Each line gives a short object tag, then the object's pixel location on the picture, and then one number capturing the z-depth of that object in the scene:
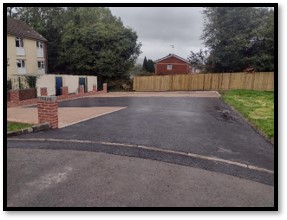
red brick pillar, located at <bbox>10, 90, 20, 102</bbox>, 9.56
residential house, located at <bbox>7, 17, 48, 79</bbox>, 18.12
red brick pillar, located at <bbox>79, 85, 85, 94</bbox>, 17.00
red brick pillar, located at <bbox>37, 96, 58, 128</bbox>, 6.18
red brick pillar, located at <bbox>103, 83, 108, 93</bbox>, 20.36
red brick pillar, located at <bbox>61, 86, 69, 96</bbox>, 15.35
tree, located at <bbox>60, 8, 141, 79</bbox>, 21.66
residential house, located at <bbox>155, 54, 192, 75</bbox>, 28.08
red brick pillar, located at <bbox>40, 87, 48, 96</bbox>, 13.68
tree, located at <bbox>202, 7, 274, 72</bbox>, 11.82
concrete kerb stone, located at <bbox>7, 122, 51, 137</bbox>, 5.44
